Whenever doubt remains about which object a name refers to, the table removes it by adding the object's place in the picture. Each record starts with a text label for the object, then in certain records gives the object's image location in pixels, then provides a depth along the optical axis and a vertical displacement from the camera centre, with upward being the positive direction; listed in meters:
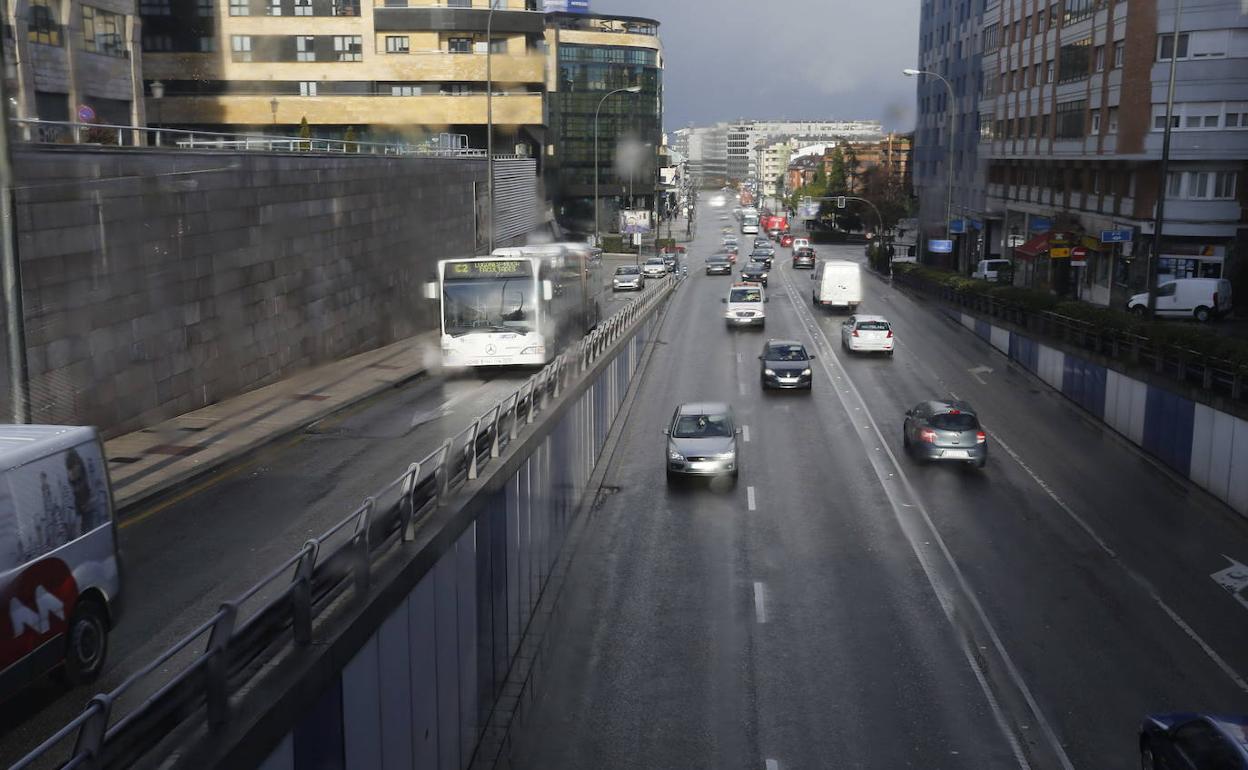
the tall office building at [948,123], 85.12 +5.06
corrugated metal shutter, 56.62 -0.77
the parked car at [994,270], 67.94 -4.94
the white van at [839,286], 58.25 -4.93
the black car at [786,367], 35.59 -5.52
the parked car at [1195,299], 45.28 -4.21
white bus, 27.30 -2.97
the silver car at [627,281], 68.19 -5.62
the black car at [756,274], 74.44 -5.59
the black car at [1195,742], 9.66 -4.78
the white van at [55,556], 7.88 -2.73
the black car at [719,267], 84.81 -5.90
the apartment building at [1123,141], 47.00 +2.13
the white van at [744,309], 51.12 -5.36
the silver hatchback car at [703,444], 24.70 -5.48
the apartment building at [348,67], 46.62 +5.42
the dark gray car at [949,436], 25.64 -5.45
